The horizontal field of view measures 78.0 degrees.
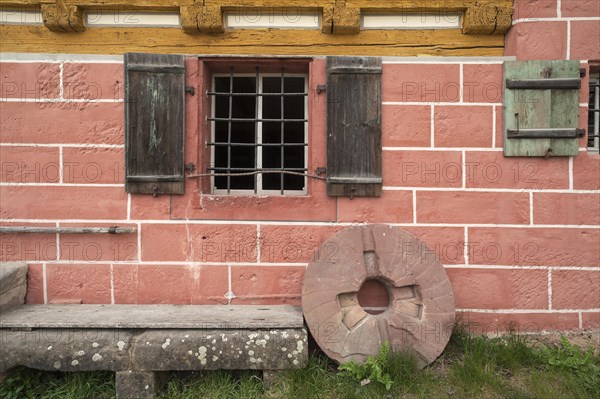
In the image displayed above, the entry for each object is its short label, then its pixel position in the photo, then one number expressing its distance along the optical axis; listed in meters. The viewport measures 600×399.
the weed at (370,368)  2.51
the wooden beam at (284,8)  2.96
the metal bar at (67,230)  2.96
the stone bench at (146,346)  2.43
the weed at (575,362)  2.52
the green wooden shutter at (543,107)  2.93
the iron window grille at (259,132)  3.20
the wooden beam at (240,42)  3.04
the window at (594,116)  3.18
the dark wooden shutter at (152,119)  2.97
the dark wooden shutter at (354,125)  2.98
